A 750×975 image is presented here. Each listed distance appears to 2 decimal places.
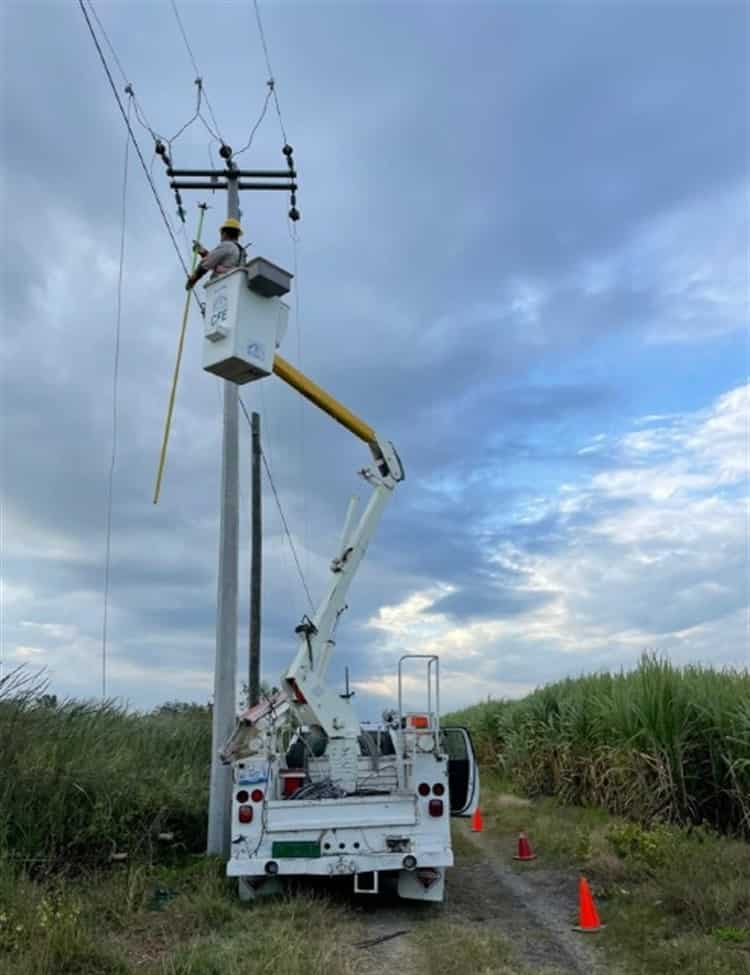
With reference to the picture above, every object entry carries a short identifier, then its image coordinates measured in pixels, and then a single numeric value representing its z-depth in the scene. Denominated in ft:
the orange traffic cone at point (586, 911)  26.55
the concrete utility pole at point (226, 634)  33.30
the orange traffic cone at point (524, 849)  38.29
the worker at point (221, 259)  29.91
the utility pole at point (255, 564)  61.11
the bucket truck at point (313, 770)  27.68
